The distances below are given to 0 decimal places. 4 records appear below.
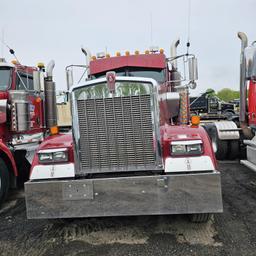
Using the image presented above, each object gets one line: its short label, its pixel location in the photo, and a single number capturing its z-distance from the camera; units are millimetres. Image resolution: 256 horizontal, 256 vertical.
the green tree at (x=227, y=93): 85731
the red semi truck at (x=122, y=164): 3131
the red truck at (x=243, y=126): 6004
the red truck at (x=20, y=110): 5512
